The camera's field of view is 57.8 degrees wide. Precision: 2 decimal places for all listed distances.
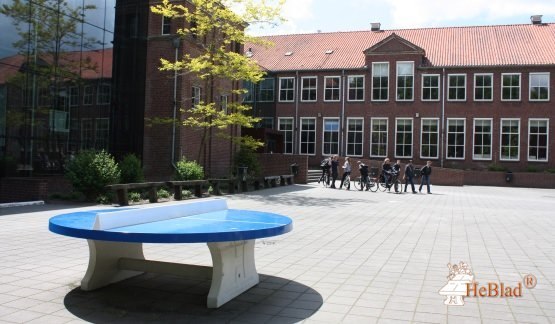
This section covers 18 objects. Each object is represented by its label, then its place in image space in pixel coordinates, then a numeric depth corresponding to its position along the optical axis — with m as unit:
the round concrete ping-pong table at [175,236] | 4.84
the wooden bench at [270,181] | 24.97
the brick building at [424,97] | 38.12
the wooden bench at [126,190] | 14.24
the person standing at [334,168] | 27.05
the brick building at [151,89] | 22.84
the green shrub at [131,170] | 17.69
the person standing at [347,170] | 26.53
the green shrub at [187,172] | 19.20
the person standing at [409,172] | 26.23
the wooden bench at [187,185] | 16.77
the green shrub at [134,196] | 15.66
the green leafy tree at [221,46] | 20.52
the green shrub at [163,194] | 17.03
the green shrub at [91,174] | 14.96
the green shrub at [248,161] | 26.47
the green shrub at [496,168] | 37.16
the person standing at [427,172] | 26.31
